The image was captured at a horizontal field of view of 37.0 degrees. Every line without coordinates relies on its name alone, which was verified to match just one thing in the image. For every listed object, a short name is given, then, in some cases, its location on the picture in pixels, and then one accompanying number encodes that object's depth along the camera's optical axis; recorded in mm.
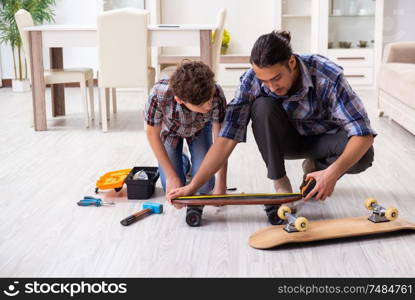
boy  2229
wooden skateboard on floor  2207
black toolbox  2848
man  2215
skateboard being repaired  2361
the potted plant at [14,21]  6527
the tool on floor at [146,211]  2521
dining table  4457
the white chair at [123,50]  4410
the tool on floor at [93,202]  2779
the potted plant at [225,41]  6652
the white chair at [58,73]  4570
